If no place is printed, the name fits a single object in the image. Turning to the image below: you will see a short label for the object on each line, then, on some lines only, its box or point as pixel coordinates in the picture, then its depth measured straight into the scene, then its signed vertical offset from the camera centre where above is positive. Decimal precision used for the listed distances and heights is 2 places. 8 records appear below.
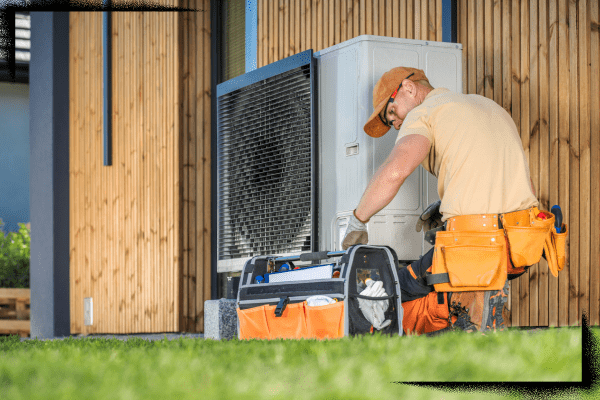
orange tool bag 5.93 -0.39
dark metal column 13.64 +0.35
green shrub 16.92 -0.65
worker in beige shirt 6.13 +0.13
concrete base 8.55 -0.65
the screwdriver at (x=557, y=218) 6.20 -0.05
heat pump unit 8.14 +0.35
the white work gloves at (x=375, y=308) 5.97 -0.41
